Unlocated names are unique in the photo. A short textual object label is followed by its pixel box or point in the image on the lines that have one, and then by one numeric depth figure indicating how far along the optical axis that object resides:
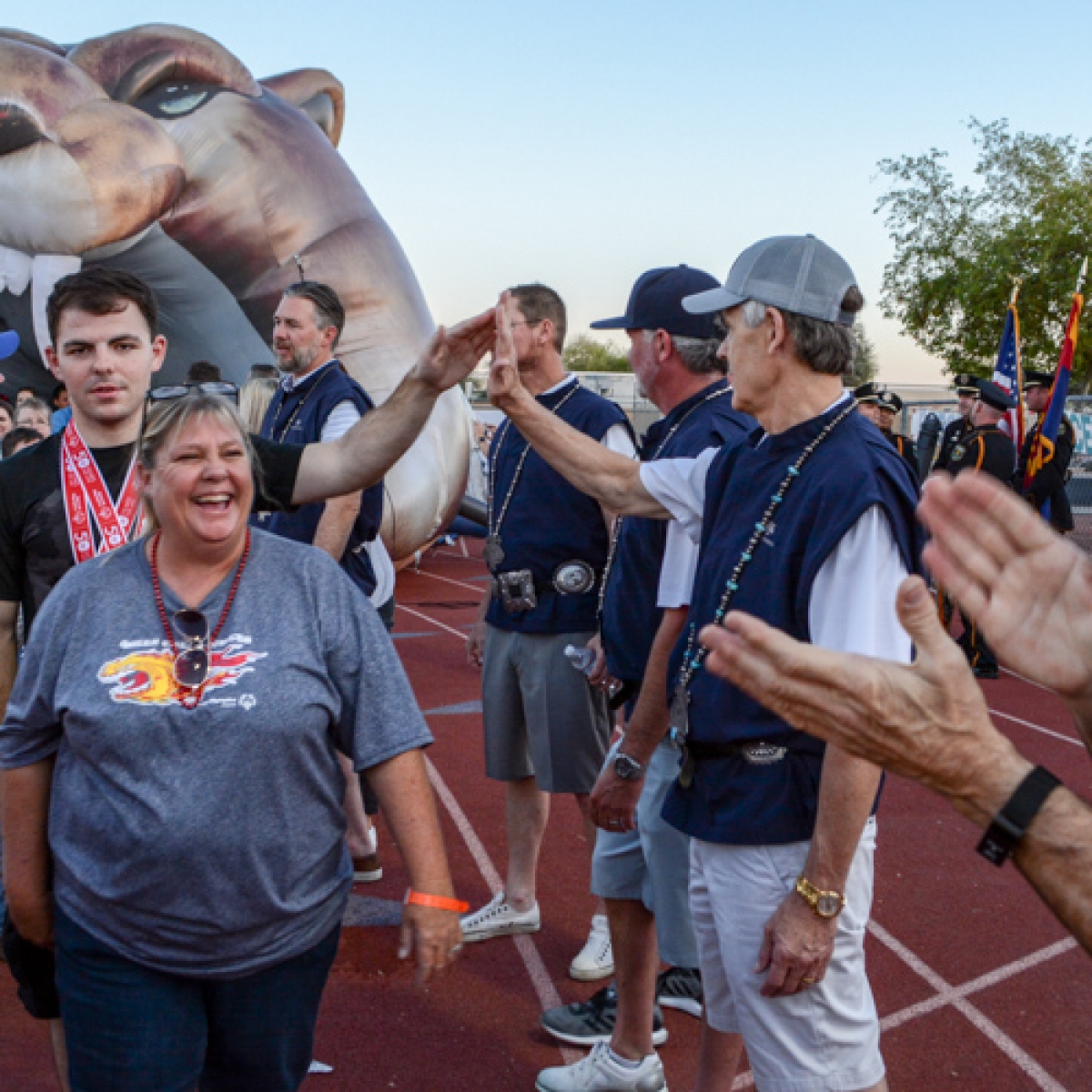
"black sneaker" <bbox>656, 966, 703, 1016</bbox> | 3.66
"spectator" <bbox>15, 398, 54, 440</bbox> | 7.90
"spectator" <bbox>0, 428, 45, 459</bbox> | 6.18
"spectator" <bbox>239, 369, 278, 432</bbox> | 5.11
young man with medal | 2.61
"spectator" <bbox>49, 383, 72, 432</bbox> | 10.07
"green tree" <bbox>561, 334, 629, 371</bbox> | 101.88
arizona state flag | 10.09
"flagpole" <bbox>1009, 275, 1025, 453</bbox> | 11.58
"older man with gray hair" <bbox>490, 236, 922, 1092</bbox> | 2.06
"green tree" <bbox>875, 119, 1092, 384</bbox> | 30.91
